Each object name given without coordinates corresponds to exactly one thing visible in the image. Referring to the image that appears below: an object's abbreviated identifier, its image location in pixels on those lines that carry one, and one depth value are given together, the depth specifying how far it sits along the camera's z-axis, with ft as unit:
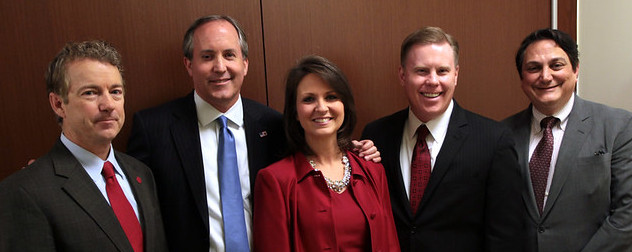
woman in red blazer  5.73
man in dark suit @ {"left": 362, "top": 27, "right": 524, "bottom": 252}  6.40
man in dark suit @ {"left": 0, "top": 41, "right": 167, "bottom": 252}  4.62
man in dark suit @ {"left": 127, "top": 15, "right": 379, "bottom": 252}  6.57
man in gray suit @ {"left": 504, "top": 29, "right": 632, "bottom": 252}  7.20
